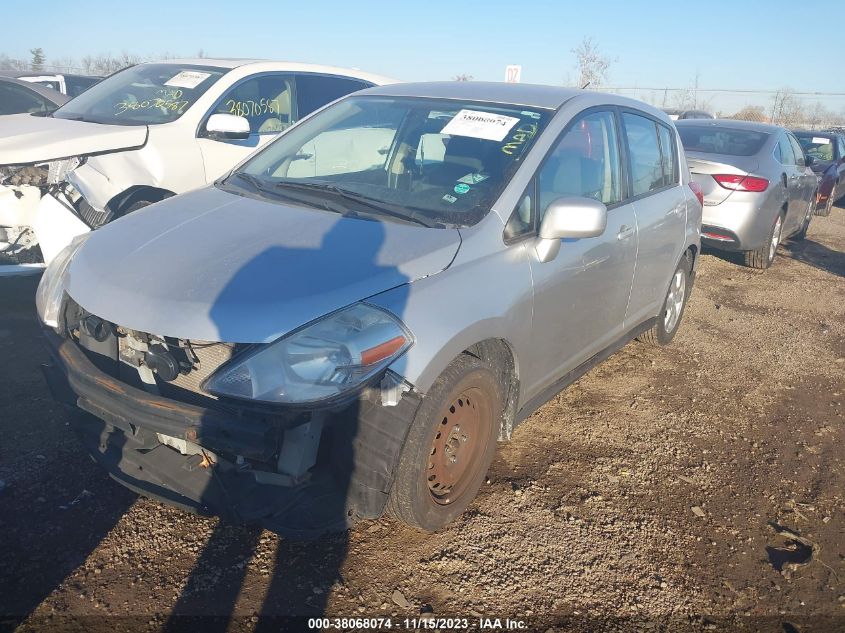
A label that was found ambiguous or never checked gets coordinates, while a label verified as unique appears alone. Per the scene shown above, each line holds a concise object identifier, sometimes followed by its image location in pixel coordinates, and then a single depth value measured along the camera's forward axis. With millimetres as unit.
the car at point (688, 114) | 24500
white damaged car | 4691
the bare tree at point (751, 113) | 35938
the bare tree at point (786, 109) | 31672
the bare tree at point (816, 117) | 38719
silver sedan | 7520
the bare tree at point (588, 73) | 22391
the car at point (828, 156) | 12245
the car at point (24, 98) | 7895
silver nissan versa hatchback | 2320
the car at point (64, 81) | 11311
